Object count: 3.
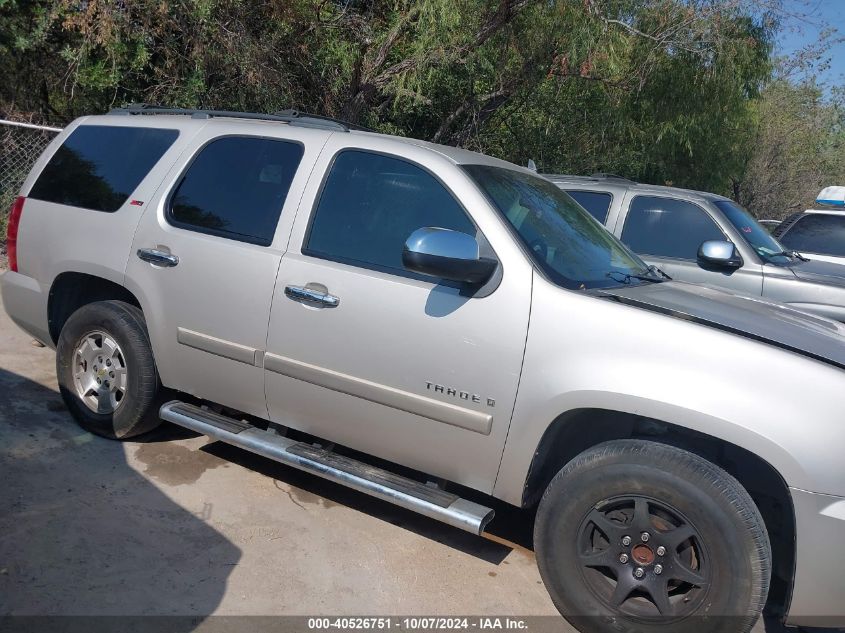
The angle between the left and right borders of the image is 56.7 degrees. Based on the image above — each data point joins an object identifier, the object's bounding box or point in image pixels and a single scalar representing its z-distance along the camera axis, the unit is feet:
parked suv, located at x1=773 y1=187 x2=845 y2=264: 28.89
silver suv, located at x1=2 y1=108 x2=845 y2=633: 9.55
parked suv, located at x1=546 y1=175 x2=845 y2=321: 21.17
